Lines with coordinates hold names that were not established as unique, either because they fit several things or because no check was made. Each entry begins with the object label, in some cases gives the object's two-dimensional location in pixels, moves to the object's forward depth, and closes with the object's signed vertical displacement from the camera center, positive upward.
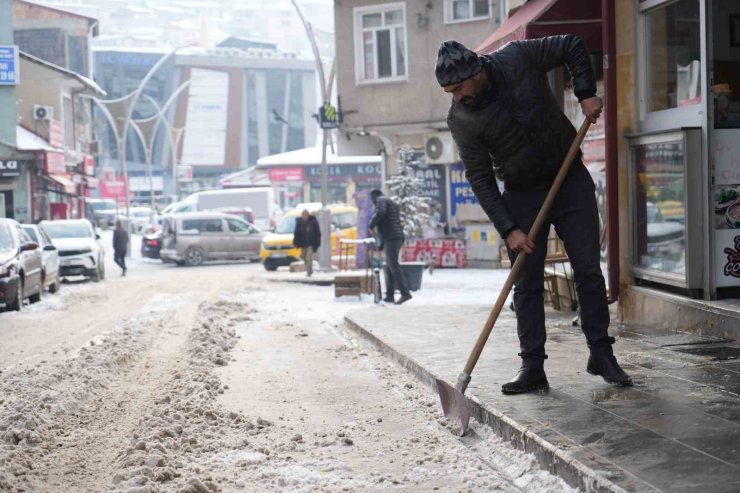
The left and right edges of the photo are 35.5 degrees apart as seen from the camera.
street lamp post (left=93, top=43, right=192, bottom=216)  48.18 +3.42
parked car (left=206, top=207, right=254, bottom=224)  46.99 +0.22
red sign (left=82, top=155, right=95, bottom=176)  54.77 +2.72
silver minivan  36.69 -0.62
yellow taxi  31.75 -0.53
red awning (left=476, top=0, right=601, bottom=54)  11.70 +1.93
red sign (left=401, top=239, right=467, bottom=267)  28.12 -0.94
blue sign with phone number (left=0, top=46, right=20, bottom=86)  42.06 +5.79
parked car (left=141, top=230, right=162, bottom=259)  39.03 -0.84
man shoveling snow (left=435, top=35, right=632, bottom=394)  6.53 +0.28
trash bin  19.62 -1.02
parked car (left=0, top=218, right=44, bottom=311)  18.02 -0.72
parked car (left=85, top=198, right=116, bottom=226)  70.30 +0.79
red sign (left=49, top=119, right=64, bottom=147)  46.56 +3.67
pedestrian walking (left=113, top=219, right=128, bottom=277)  32.38 -0.59
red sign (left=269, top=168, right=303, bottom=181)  66.19 +2.50
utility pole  29.02 +0.44
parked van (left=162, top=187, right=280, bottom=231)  58.03 +0.82
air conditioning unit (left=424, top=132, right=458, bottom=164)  29.11 +1.65
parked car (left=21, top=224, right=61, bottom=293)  22.60 -0.70
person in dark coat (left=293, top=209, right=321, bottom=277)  27.59 -0.49
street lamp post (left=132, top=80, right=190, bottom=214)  55.64 +3.14
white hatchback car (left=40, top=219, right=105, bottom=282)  28.66 -0.70
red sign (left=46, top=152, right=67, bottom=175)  43.31 +2.27
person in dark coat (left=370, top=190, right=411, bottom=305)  17.70 -0.39
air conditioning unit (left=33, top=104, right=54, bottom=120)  46.50 +4.47
